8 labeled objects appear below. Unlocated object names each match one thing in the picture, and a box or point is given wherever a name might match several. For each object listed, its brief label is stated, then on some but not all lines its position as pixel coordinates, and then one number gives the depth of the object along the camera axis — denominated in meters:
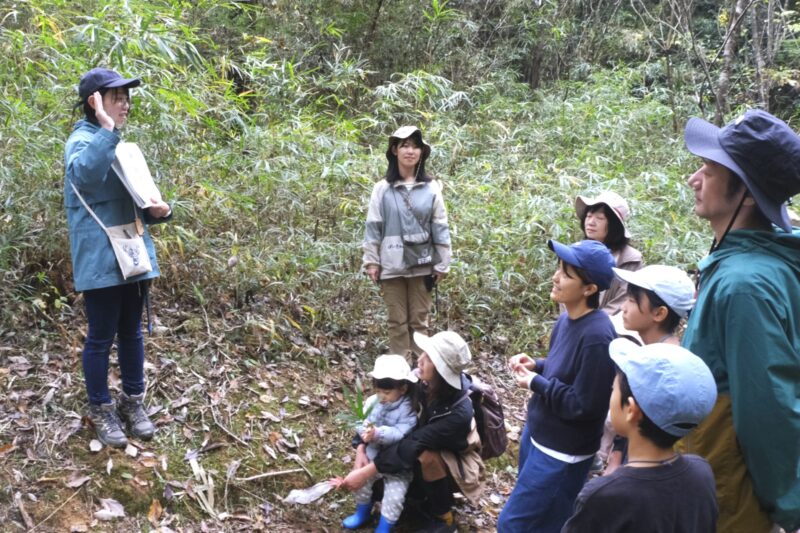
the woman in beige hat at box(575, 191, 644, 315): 3.89
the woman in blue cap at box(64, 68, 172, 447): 3.24
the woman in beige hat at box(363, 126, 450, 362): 4.70
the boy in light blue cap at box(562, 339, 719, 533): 1.80
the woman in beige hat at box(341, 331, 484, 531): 3.25
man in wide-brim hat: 1.82
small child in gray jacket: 3.42
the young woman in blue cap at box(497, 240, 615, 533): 2.65
